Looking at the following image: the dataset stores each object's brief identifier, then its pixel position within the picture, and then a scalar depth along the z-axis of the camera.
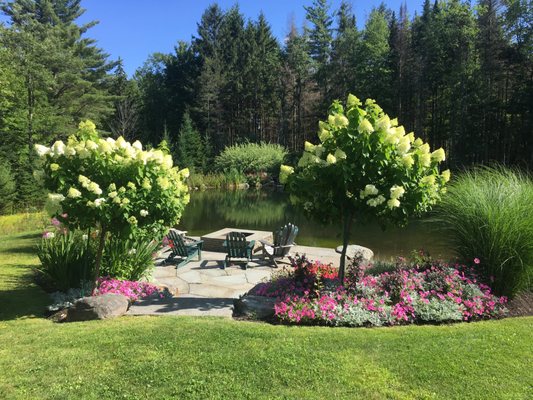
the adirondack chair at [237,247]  7.45
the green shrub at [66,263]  5.59
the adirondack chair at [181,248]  7.64
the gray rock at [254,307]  4.63
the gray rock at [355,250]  7.83
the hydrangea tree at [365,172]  4.68
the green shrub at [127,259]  5.89
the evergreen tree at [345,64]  34.84
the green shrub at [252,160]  32.16
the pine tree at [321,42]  36.81
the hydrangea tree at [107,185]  4.58
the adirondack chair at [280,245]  7.80
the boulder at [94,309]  4.55
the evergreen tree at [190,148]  33.22
